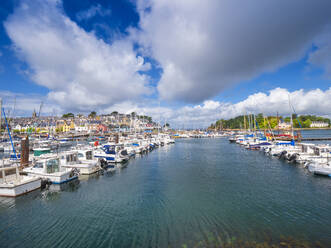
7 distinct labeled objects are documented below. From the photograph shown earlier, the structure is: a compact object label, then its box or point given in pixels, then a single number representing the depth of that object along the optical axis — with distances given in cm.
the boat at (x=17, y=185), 1834
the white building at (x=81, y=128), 15496
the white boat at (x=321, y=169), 2534
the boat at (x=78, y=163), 2794
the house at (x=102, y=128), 15924
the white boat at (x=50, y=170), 2267
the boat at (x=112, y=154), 3734
